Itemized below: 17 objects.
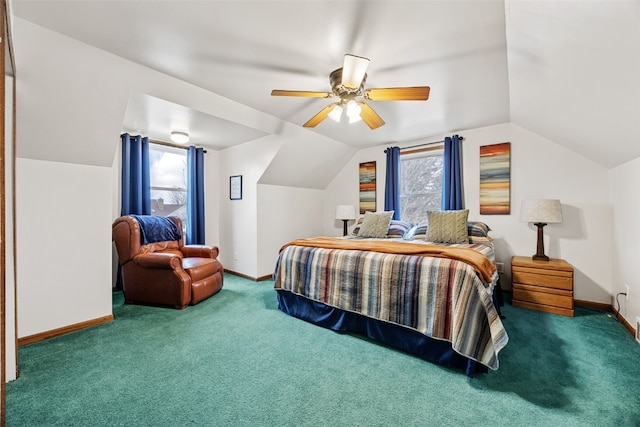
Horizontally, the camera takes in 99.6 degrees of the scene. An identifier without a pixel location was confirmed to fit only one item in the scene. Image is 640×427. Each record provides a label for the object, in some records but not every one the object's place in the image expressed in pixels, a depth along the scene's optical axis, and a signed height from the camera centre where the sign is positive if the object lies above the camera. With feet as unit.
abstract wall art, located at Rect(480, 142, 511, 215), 11.81 +1.55
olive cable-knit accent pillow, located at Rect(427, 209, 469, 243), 10.57 -0.53
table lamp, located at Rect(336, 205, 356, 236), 15.53 +0.13
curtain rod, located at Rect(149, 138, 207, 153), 13.42 +3.79
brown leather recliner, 9.80 -2.13
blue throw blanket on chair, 11.10 -0.52
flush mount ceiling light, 11.76 +3.55
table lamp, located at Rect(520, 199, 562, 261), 9.74 -0.04
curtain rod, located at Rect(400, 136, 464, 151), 12.81 +3.64
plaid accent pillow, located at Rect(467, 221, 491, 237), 10.80 -0.63
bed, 5.89 -2.13
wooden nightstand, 9.16 -2.56
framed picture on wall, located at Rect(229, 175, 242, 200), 14.87 +1.63
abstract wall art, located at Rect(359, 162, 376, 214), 15.93 +1.69
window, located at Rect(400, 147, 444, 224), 14.21 +1.71
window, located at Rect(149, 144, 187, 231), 14.08 +1.99
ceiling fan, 6.14 +3.24
